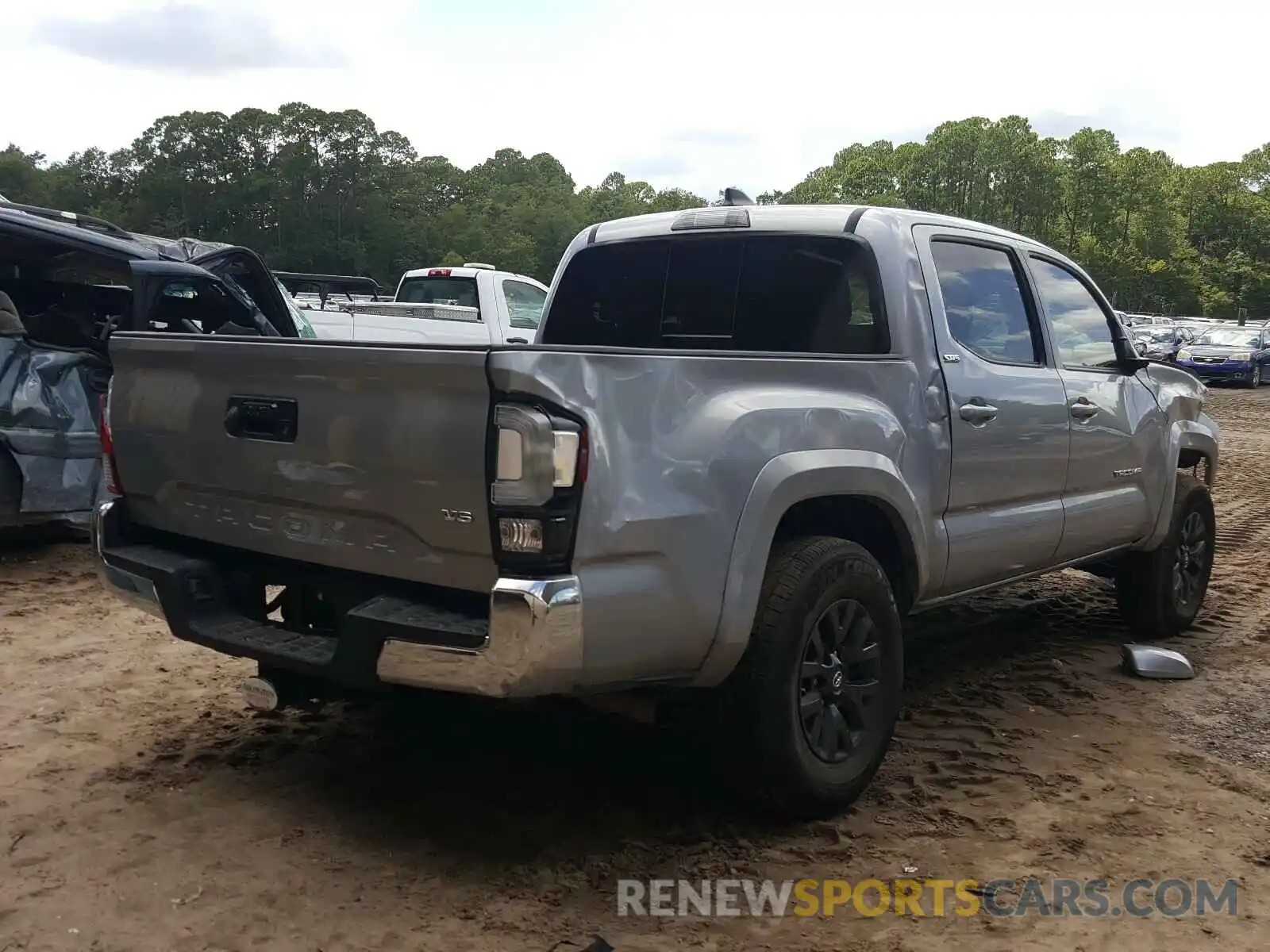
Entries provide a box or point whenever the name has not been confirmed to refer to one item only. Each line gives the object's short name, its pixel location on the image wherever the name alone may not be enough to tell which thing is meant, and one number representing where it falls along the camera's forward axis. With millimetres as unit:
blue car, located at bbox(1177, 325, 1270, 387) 27297
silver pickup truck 2789
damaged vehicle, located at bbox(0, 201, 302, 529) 6422
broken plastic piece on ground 5195
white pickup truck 12156
